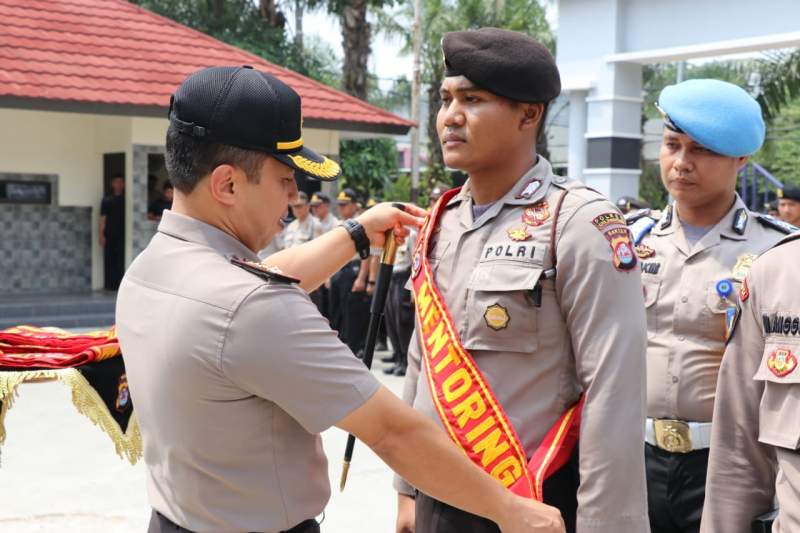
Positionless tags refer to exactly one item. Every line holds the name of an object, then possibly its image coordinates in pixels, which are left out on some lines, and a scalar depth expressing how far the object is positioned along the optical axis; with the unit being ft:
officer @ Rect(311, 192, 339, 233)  34.50
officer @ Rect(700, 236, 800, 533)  6.64
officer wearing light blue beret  8.74
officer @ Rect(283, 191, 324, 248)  32.96
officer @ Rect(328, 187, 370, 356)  32.83
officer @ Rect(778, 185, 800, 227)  28.07
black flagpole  8.46
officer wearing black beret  6.82
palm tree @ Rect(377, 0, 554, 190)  75.77
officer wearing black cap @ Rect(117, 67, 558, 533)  5.51
